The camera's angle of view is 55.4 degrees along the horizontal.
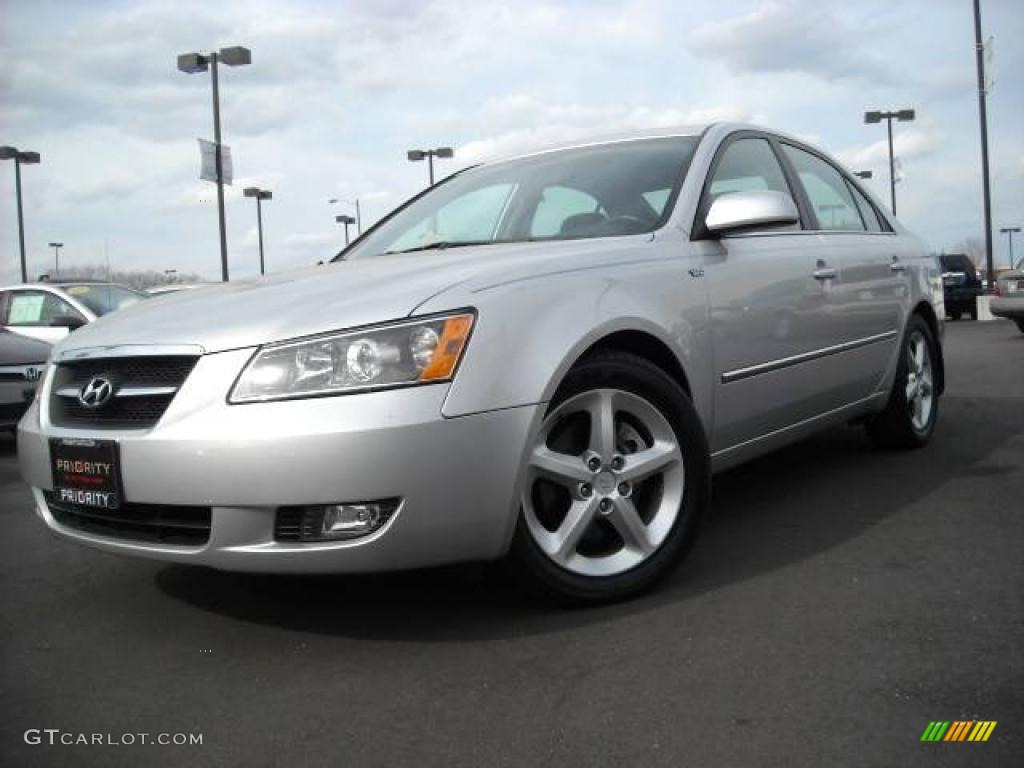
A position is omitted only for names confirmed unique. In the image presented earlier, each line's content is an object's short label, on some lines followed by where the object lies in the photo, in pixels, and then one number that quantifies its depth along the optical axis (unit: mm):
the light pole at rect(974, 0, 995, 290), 20281
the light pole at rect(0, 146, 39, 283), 30659
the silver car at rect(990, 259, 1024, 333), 13406
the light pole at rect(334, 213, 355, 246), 43438
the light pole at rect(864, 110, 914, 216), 33562
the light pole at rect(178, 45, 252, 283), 19906
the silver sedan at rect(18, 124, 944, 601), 2414
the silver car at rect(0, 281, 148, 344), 9445
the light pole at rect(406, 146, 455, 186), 35281
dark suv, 21672
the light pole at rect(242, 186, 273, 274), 37881
